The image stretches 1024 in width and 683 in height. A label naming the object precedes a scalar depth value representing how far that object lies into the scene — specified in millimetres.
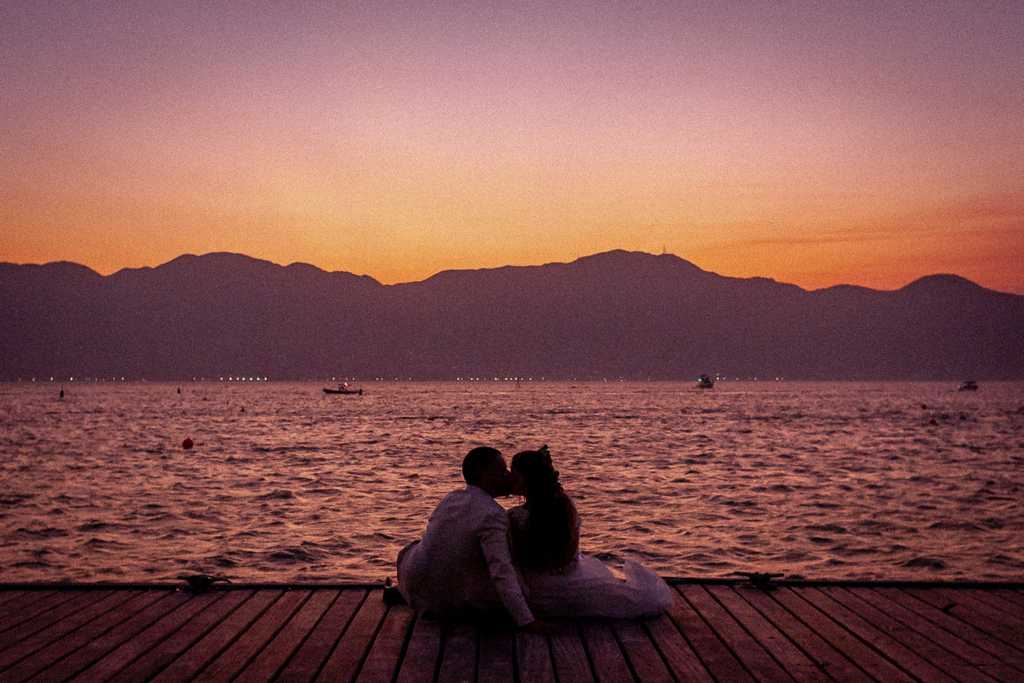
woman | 6395
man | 6254
